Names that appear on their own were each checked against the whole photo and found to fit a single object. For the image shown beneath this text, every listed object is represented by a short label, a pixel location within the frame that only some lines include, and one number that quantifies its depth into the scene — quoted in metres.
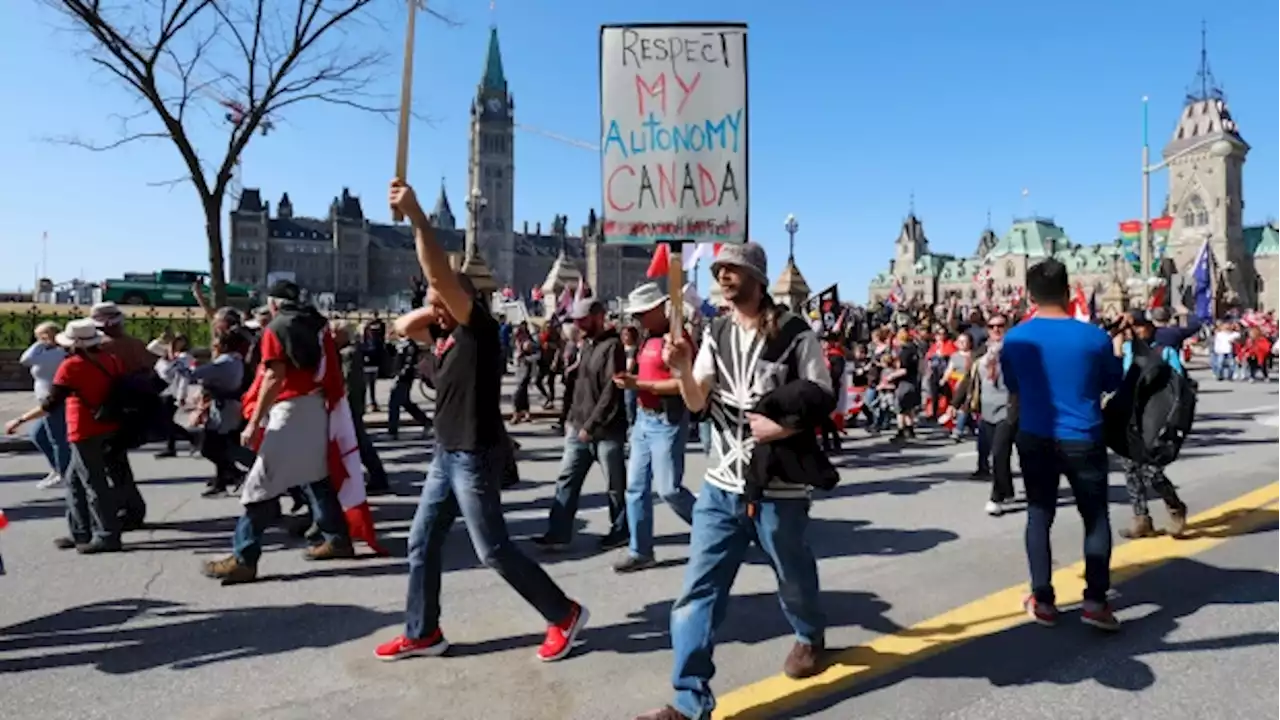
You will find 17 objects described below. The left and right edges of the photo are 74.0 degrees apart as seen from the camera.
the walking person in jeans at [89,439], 5.99
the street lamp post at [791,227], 34.47
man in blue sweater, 4.29
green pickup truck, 42.34
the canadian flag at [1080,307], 12.53
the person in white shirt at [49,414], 6.75
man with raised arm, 3.94
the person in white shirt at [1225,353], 26.20
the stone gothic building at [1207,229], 104.38
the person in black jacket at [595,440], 6.10
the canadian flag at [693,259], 19.92
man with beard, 3.24
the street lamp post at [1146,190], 27.00
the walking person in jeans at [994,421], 7.12
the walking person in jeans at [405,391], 12.63
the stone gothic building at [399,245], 122.12
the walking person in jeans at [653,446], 5.64
